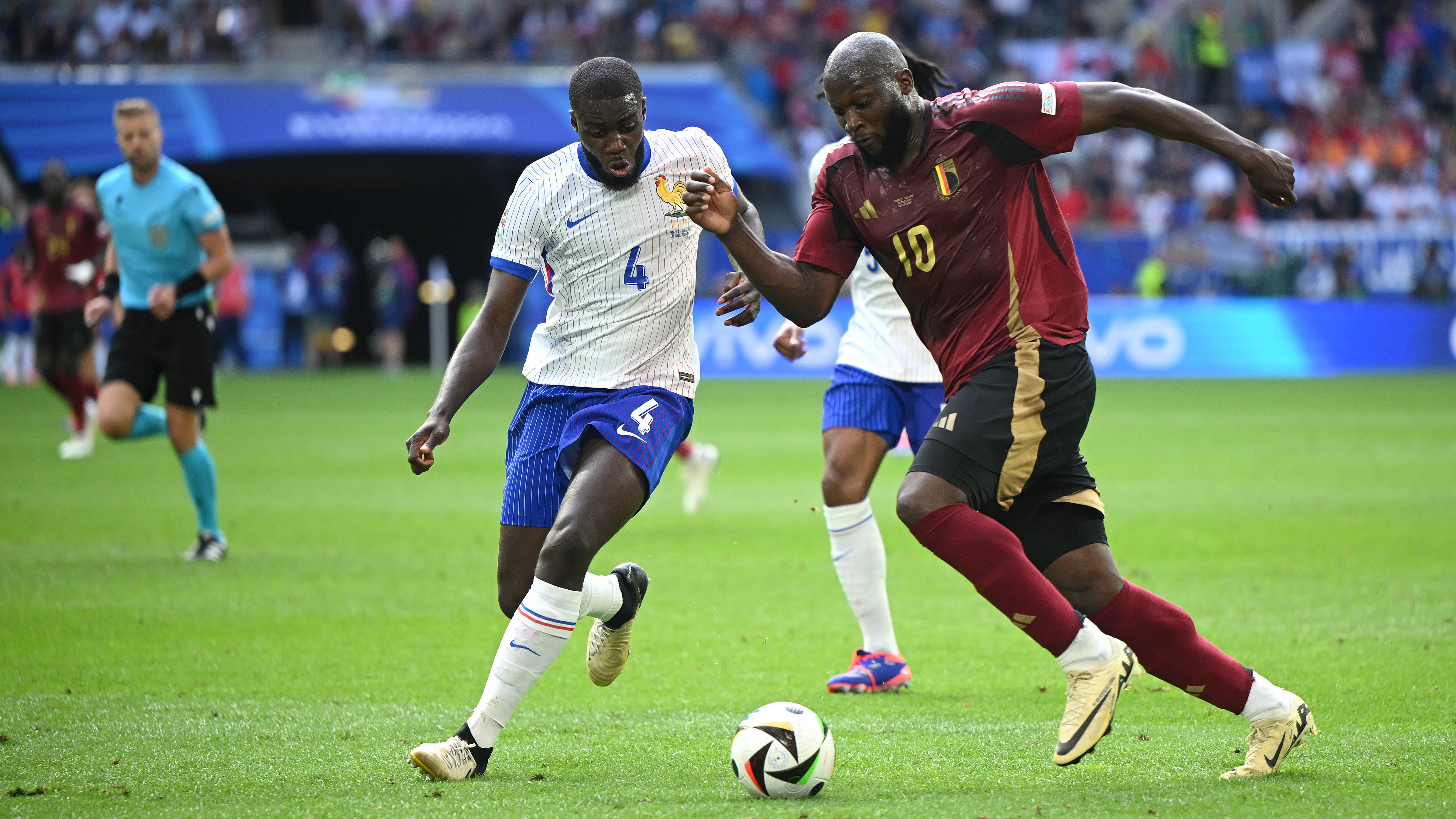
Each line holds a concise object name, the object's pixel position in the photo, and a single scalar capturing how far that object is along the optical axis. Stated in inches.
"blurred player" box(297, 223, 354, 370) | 2304.4
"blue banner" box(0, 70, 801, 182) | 2153.1
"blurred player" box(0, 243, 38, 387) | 1678.2
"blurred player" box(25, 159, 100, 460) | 1112.8
